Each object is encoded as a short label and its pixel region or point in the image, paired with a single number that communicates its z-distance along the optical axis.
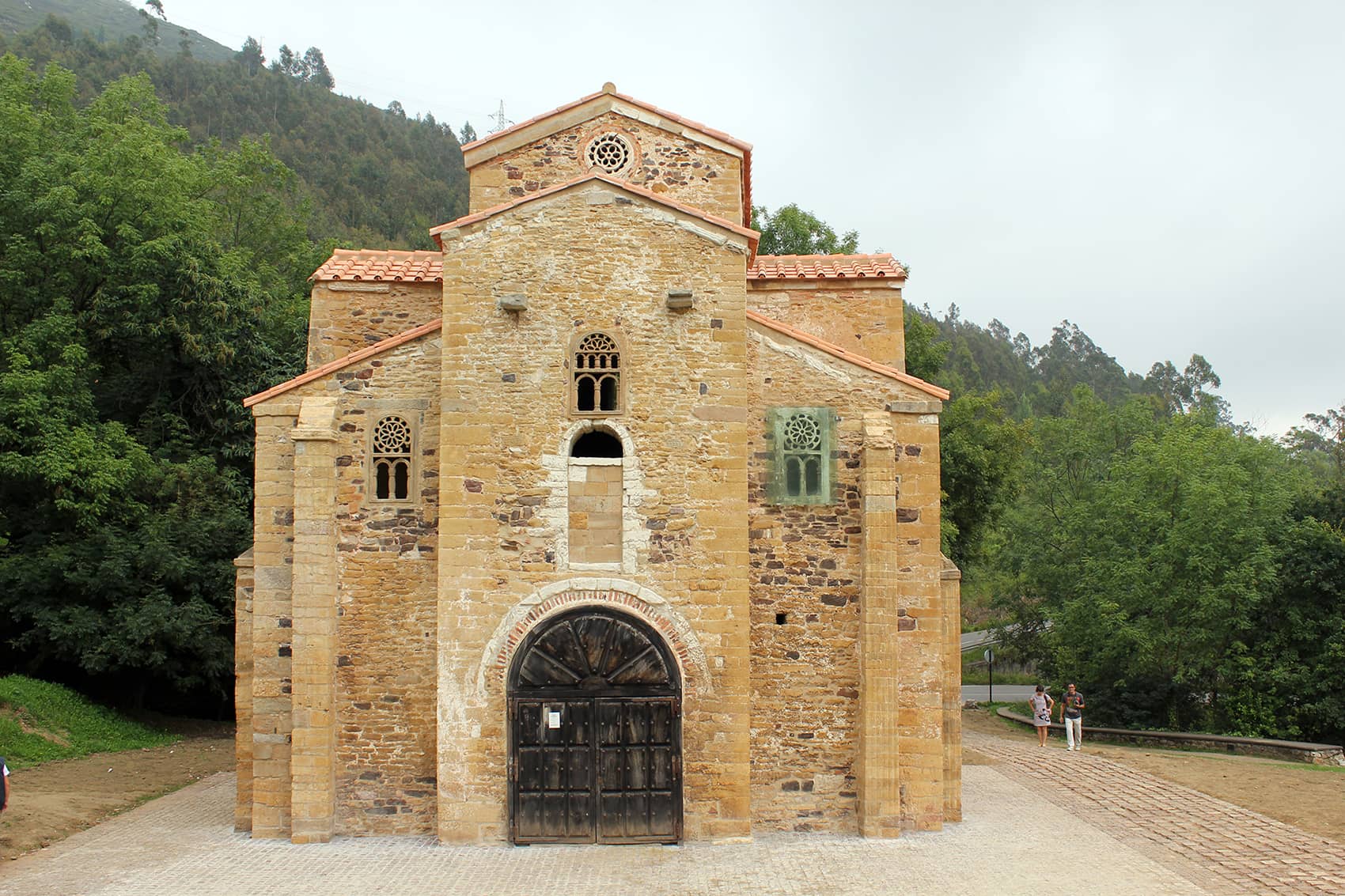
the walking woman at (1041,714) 21.61
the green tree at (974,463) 28.95
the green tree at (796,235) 32.16
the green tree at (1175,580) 23.91
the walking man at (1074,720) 20.31
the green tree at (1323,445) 36.08
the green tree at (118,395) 20.98
